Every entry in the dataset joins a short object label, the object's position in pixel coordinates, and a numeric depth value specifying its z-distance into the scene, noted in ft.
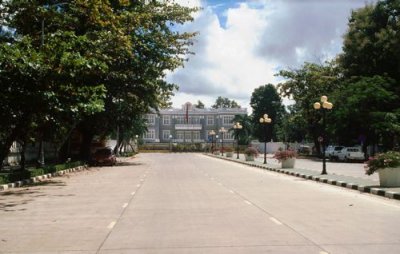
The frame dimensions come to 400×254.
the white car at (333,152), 195.17
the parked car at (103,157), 152.15
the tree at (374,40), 173.99
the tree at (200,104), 561.52
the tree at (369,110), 163.06
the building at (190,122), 444.55
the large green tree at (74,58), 71.61
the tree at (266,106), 413.39
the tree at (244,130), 406.62
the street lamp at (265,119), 155.27
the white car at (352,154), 181.88
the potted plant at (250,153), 174.81
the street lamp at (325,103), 96.84
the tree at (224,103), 536.13
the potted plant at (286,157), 120.08
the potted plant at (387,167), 64.64
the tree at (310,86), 219.20
